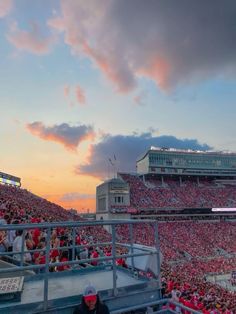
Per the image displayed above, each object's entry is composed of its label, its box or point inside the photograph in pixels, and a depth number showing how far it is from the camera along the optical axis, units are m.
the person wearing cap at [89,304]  2.60
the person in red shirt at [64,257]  5.76
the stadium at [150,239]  3.13
